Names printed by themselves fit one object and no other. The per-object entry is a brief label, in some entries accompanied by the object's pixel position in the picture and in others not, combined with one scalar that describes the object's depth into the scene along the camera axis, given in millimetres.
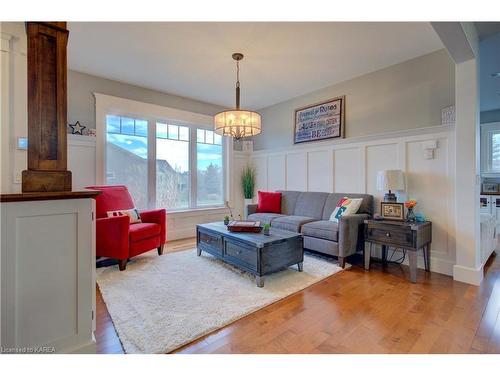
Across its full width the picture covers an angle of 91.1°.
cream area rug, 1715
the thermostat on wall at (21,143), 2846
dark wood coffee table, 2471
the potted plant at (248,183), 5449
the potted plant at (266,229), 2818
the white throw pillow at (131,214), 3217
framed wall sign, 4027
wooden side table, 2637
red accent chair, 2875
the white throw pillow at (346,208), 3348
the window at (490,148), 5227
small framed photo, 2951
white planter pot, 5561
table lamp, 3044
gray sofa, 3025
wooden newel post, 1342
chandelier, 2900
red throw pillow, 4449
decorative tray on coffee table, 2939
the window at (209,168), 5008
